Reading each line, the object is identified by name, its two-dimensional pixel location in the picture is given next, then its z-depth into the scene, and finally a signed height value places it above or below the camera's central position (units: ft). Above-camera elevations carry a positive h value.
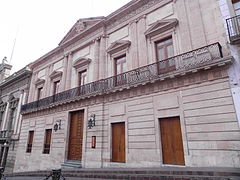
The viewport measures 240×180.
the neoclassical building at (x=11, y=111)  52.70 +10.59
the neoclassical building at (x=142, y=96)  22.06 +7.65
